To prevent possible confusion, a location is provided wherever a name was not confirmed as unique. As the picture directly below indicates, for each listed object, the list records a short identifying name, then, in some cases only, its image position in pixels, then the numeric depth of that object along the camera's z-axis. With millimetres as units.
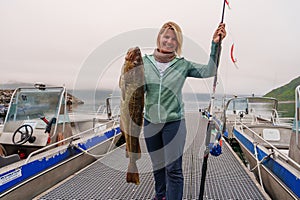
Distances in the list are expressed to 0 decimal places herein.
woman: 1912
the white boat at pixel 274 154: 2311
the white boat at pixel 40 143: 2412
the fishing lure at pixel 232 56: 2550
